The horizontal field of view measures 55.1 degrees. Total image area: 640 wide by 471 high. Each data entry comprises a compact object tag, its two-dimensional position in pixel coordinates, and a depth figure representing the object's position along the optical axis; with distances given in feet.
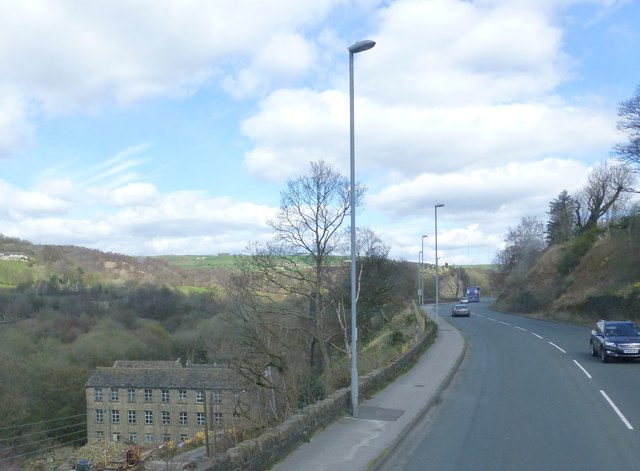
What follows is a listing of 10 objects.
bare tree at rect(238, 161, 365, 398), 105.19
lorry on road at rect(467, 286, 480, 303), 360.69
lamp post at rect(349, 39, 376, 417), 39.68
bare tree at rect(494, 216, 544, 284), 301.10
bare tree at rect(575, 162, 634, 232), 222.07
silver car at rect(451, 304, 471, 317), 197.77
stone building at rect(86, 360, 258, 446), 155.33
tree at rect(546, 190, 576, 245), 258.98
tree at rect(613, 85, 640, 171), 143.64
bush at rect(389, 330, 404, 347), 90.50
